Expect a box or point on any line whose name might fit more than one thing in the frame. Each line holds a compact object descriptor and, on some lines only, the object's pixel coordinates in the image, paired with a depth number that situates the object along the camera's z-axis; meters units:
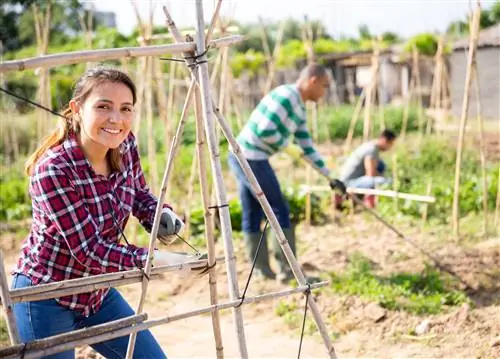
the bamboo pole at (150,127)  6.03
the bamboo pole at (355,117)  8.71
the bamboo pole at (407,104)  10.27
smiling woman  2.17
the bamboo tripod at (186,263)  2.04
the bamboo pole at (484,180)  5.81
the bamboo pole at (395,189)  6.73
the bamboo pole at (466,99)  5.36
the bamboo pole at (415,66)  10.95
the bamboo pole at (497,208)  6.01
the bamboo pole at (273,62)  7.59
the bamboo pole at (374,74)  8.47
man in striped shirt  5.00
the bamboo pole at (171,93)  6.90
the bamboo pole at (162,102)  6.19
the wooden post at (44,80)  6.98
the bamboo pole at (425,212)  6.43
